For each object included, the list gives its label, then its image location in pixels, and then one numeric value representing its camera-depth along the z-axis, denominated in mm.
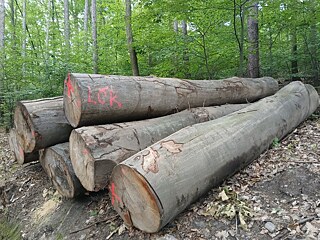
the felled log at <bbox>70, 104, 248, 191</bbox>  2574
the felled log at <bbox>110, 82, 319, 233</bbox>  2053
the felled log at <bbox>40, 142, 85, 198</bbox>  2975
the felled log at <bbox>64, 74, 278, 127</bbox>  2795
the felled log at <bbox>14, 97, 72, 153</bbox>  3230
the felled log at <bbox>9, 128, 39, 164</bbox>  3787
